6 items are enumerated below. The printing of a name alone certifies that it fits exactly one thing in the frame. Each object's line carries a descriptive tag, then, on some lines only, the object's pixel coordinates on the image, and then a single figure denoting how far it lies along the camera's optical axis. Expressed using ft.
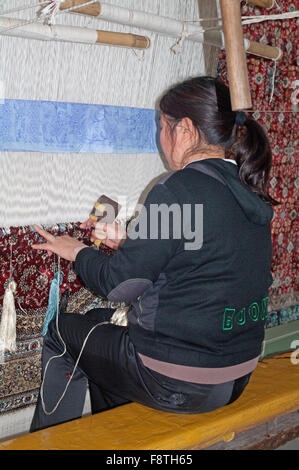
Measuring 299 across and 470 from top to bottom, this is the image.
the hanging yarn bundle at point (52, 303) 6.22
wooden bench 4.91
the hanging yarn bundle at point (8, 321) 5.99
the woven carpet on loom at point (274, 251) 6.29
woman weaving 4.45
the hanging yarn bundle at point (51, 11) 5.35
